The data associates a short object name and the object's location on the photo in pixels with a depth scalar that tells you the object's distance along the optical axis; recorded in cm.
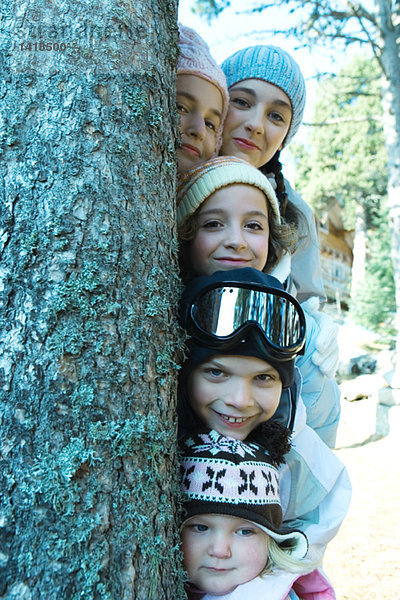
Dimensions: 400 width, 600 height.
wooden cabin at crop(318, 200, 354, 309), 2347
